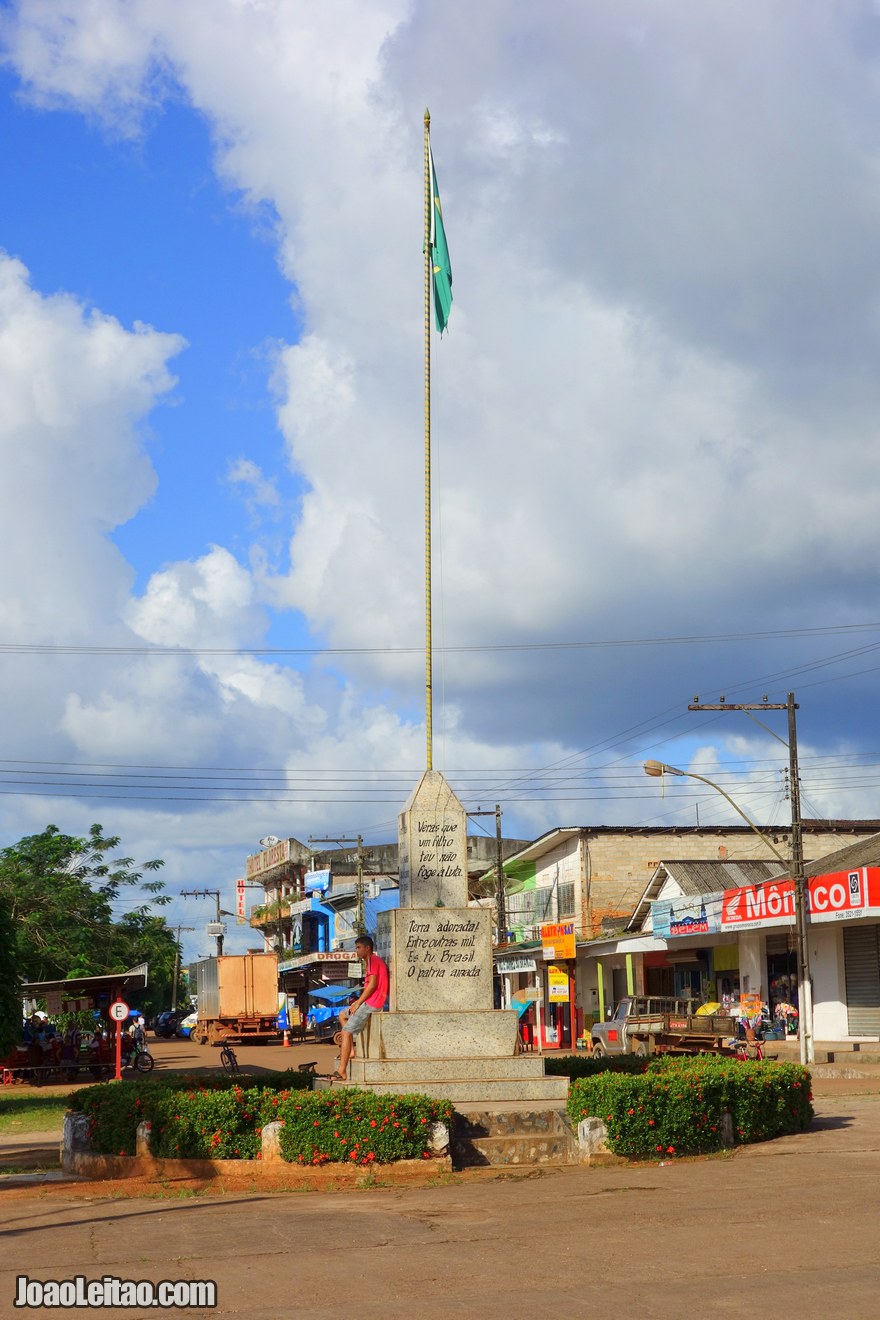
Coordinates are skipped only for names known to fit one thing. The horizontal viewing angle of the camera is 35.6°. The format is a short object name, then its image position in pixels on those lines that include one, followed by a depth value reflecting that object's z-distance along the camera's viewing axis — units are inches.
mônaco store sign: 1194.6
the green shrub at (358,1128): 468.1
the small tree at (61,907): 1700.3
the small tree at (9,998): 930.7
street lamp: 1136.8
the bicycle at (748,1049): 1090.0
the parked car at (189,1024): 2696.9
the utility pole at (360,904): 2085.4
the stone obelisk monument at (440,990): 544.7
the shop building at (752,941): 1290.6
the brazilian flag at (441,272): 716.7
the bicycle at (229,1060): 1075.0
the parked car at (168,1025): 3097.9
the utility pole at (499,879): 1991.9
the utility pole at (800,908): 1140.7
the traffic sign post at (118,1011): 1252.5
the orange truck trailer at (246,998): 2016.5
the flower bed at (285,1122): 468.8
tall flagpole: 636.1
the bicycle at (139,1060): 1451.8
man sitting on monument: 556.4
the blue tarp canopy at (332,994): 2325.3
